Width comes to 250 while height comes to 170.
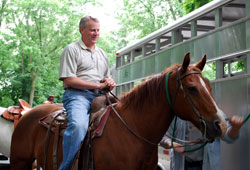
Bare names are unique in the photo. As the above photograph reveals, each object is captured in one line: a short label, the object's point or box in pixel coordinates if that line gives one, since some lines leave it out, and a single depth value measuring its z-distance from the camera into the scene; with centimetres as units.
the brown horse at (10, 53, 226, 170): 282
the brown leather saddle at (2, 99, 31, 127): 765
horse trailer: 518
